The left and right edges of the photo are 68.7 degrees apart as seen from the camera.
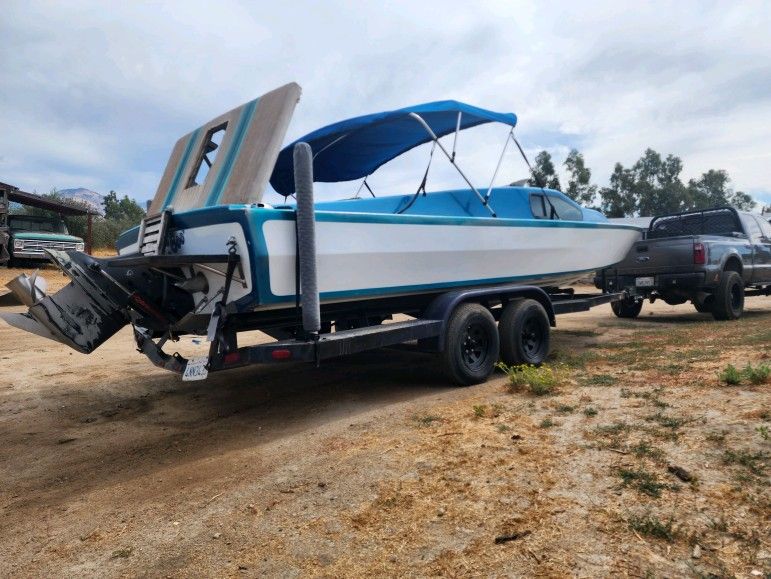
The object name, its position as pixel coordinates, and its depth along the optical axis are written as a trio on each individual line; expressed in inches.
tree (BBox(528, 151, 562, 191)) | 1447.7
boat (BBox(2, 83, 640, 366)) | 166.9
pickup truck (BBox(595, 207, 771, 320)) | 372.5
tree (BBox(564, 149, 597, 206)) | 1802.4
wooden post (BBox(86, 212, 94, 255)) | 863.7
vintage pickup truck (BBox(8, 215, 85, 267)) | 729.0
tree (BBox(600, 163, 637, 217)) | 2204.7
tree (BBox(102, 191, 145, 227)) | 1637.6
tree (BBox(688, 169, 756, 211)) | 2336.4
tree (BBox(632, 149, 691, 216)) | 2219.5
